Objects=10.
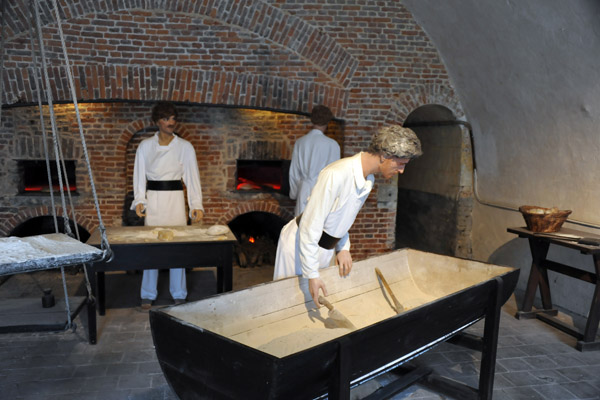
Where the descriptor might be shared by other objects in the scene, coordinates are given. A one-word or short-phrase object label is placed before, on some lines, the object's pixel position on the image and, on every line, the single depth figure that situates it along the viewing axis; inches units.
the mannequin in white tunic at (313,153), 209.5
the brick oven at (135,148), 242.8
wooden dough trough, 83.6
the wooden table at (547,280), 170.2
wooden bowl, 185.2
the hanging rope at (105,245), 107.9
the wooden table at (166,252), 167.2
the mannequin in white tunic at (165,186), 199.8
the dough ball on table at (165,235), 171.6
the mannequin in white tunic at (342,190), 119.7
